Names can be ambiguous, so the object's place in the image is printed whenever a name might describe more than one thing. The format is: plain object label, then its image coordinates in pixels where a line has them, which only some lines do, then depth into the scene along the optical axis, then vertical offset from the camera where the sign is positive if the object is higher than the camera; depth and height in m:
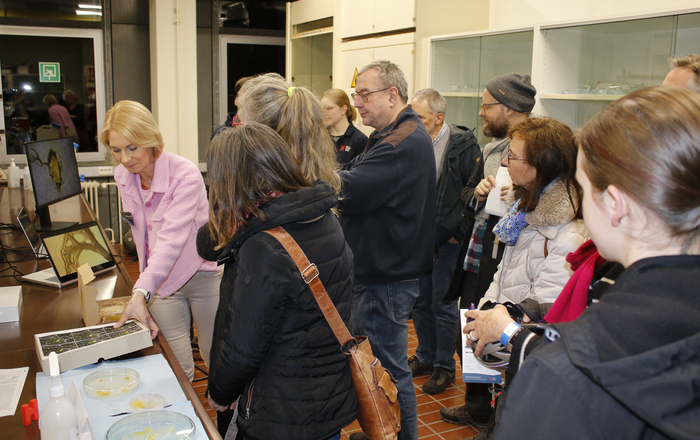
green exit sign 6.39 +0.59
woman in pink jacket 2.08 -0.34
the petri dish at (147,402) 1.36 -0.68
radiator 6.21 -0.81
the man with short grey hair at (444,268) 3.19 -0.82
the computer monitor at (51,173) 3.06 -0.30
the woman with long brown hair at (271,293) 1.35 -0.41
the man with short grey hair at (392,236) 2.12 -0.42
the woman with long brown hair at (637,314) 0.67 -0.23
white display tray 1.54 -0.63
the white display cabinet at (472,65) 4.04 +0.51
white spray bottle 1.12 -0.59
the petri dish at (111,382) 1.42 -0.68
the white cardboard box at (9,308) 1.98 -0.66
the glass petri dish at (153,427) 1.18 -0.65
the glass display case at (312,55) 6.13 +0.83
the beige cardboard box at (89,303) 1.82 -0.60
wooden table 1.33 -0.71
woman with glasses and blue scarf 1.69 -0.27
